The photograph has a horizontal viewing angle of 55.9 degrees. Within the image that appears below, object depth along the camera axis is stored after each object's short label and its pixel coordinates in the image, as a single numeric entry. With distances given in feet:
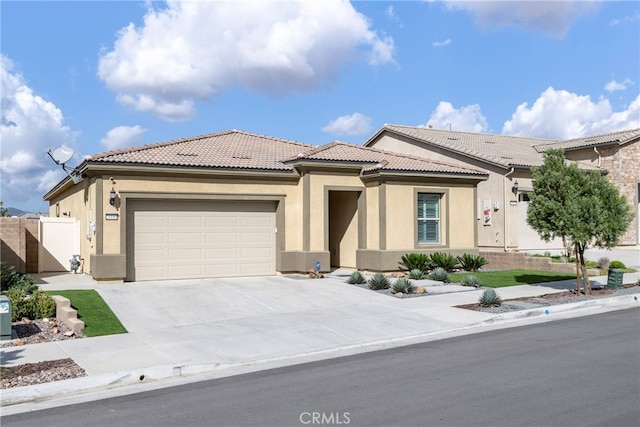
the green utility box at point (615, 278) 59.11
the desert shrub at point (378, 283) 56.29
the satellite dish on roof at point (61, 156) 61.62
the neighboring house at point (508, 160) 83.66
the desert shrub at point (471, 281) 58.90
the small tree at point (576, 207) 52.65
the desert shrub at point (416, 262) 67.97
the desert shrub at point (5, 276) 50.21
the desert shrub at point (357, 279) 59.82
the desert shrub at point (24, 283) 48.86
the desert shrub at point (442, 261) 69.10
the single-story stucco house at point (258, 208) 59.82
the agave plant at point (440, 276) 62.47
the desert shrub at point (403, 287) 54.13
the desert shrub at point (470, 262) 72.18
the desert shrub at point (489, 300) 47.88
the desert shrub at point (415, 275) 63.20
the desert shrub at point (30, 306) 42.55
